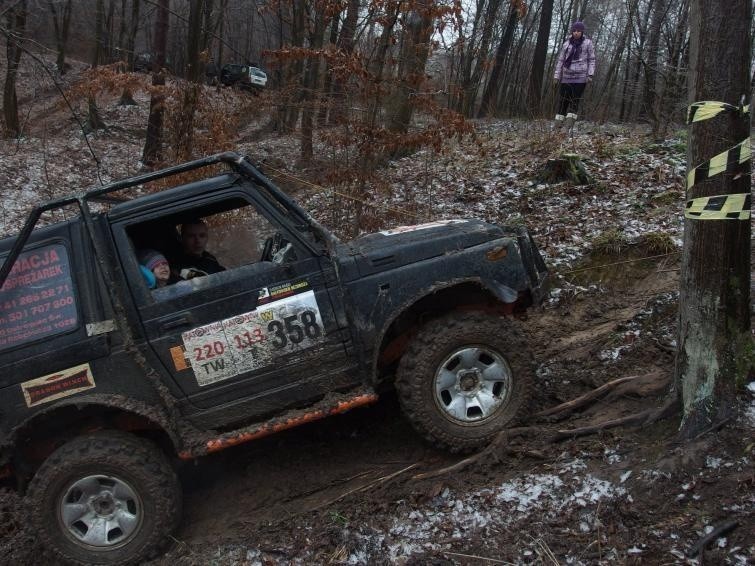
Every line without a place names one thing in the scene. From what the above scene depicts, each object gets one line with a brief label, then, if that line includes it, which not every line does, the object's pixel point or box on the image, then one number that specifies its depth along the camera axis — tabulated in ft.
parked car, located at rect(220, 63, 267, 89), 88.89
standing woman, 36.99
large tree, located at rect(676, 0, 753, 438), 10.94
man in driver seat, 15.01
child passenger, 13.07
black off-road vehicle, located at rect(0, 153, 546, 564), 12.41
